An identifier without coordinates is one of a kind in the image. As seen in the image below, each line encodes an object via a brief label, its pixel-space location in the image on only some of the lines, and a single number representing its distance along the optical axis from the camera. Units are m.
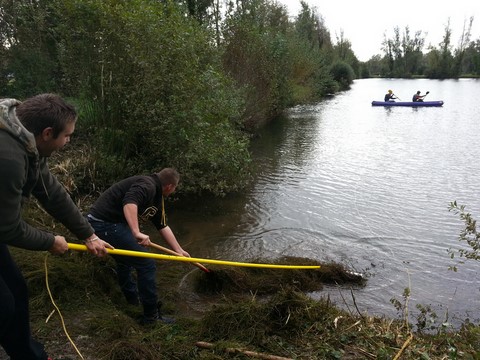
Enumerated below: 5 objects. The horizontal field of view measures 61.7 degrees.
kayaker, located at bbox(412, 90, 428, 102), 29.22
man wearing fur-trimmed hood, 2.12
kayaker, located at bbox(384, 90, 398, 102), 30.30
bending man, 3.95
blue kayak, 28.03
